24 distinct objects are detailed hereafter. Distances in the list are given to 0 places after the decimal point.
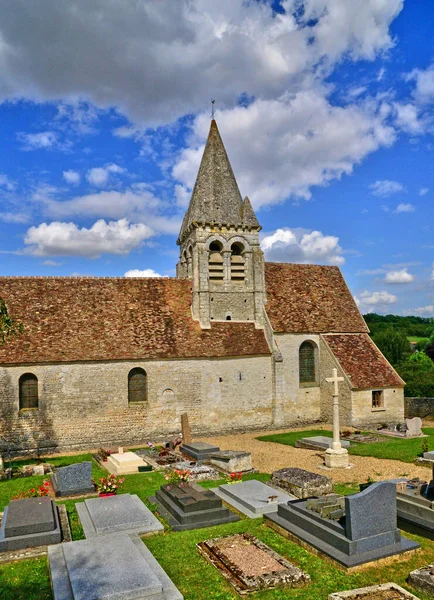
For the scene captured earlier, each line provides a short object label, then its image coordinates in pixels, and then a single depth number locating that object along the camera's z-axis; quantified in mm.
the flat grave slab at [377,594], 7457
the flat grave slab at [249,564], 8203
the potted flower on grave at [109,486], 14234
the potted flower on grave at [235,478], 15273
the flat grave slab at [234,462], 16766
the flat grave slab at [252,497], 12039
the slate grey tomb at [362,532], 9000
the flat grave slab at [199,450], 18453
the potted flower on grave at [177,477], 13516
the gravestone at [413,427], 22531
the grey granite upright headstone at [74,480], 14320
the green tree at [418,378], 31594
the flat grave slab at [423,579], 7801
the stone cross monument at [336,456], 16953
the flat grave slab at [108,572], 7691
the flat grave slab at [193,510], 11250
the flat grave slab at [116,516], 10875
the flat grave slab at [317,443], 20234
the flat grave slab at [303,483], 13188
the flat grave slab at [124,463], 17172
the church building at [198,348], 21578
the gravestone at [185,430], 21625
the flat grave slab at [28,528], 9930
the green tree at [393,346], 43725
